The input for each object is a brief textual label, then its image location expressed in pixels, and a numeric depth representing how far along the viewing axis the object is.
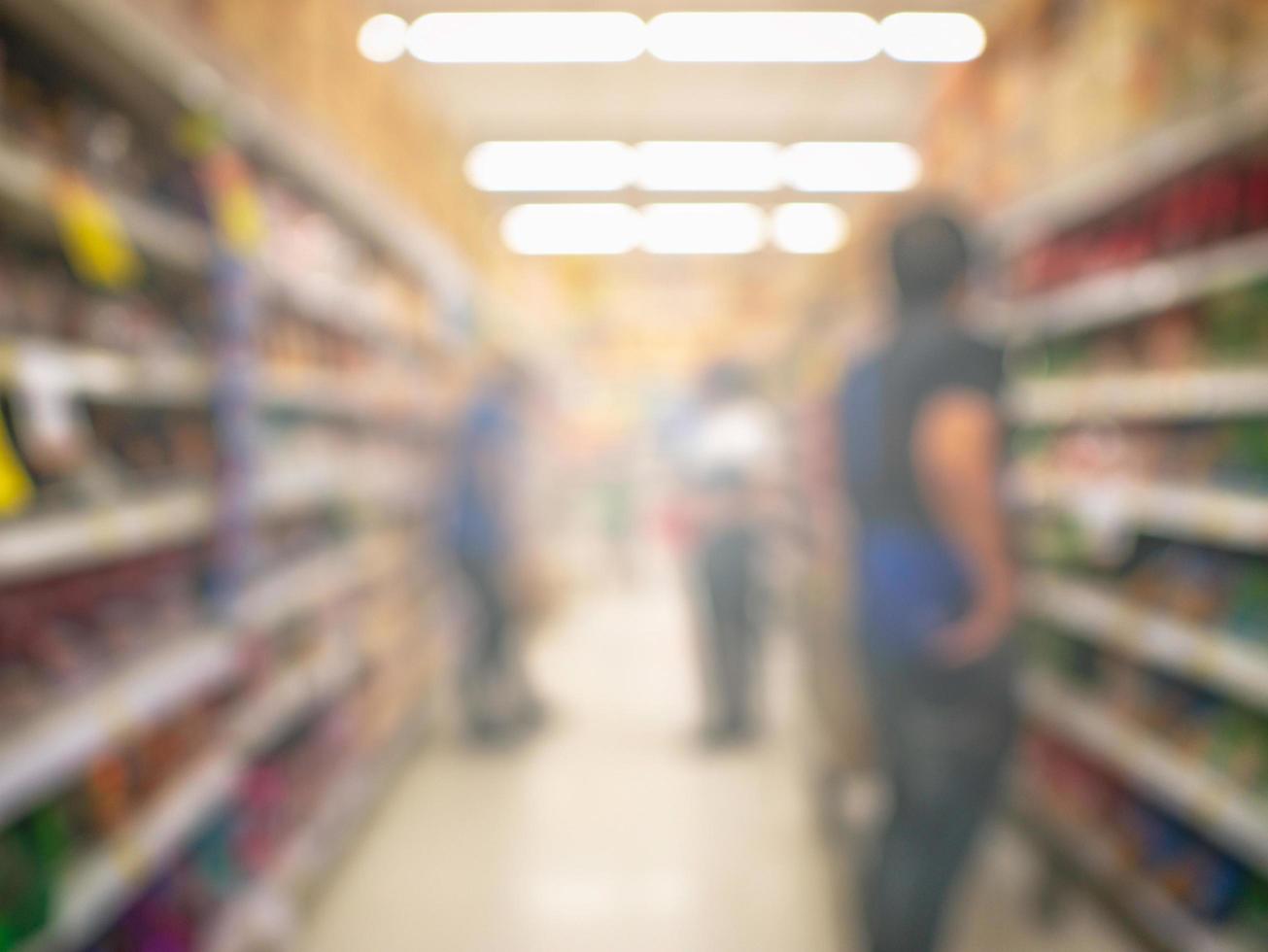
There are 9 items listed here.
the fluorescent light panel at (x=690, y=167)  7.38
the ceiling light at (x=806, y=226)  9.27
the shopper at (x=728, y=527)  3.86
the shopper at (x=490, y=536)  3.81
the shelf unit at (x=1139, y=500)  1.92
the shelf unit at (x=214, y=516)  1.40
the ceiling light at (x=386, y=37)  4.89
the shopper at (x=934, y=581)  1.75
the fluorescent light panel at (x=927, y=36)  4.91
